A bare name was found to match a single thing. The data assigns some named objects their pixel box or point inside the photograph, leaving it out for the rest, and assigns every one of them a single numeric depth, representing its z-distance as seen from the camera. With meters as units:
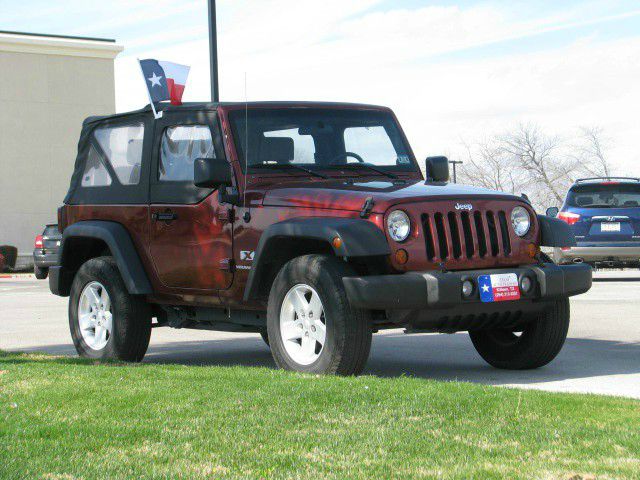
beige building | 44.12
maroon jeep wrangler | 7.66
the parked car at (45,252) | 30.47
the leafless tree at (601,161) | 57.50
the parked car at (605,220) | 19.64
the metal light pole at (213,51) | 16.80
